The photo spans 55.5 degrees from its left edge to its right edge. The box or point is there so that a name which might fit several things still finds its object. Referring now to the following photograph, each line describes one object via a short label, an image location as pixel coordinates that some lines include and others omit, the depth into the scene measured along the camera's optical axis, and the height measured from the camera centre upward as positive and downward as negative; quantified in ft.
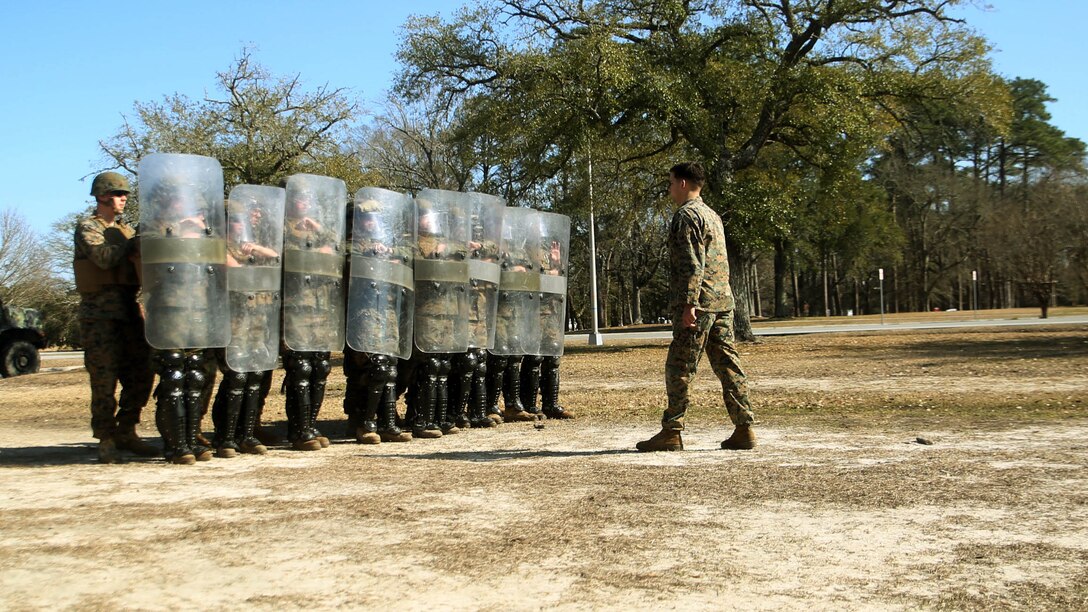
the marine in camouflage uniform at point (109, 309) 28.22 +0.84
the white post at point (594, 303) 110.24 +2.38
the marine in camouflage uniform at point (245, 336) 28.66 -0.04
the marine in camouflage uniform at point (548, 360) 38.73 -1.28
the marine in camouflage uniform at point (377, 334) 31.14 -0.11
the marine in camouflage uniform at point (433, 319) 32.91 +0.31
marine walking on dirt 26.71 +0.05
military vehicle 93.30 +0.13
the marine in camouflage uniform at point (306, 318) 29.86 +0.43
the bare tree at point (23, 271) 166.61 +11.60
